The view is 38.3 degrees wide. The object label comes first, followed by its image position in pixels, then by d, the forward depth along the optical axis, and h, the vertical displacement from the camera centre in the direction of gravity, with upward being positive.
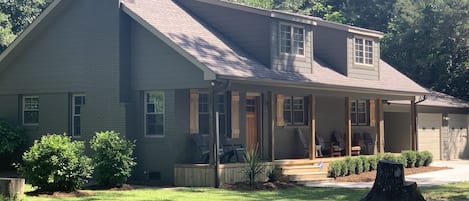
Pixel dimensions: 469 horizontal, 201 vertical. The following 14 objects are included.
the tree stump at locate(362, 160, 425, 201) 12.10 -1.23
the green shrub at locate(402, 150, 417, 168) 24.80 -1.49
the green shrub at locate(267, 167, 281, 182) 19.25 -1.65
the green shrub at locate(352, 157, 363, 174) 22.50 -1.59
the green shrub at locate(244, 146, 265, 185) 18.27 -1.37
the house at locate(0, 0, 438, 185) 19.39 +1.19
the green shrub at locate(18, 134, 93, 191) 15.49 -1.13
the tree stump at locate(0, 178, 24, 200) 12.88 -1.36
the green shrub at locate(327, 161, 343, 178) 21.23 -1.63
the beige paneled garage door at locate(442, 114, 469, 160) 32.12 -0.99
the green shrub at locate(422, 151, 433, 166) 25.86 -1.54
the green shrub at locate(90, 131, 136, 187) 17.28 -1.10
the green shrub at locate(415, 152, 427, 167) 25.44 -1.58
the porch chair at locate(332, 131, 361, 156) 24.99 -0.99
